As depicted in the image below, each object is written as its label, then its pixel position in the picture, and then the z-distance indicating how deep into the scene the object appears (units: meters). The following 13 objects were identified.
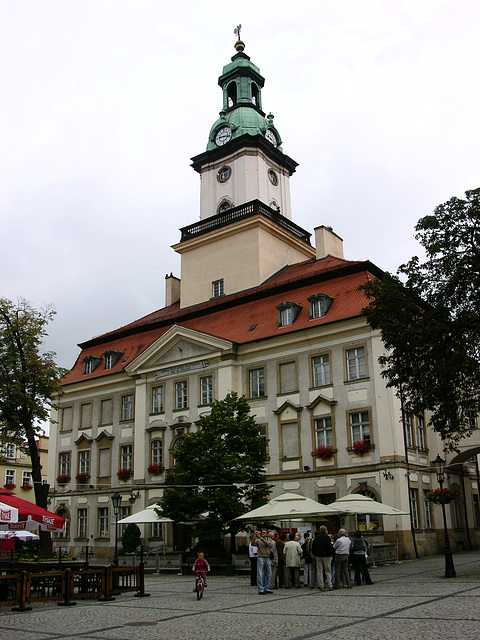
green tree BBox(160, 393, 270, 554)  26.98
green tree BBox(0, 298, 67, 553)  30.25
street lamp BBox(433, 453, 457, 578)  18.97
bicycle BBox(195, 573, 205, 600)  16.50
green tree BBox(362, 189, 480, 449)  20.08
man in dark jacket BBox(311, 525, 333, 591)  18.31
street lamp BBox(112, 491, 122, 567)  29.56
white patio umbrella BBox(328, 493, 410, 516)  23.62
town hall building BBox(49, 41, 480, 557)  31.52
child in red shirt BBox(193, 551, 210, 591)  16.61
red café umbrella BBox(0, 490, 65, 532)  17.47
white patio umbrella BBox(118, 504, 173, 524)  28.27
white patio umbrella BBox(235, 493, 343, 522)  21.86
